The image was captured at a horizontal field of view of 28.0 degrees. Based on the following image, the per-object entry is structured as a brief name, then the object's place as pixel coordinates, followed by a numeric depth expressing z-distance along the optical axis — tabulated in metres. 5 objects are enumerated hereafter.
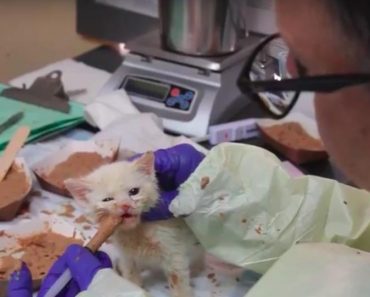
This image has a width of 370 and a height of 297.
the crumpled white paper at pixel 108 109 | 1.13
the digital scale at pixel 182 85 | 1.13
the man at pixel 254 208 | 0.75
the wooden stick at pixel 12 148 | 0.98
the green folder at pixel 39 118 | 1.10
